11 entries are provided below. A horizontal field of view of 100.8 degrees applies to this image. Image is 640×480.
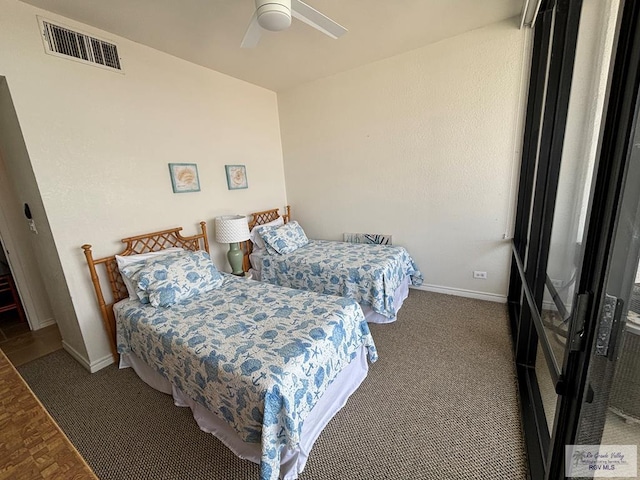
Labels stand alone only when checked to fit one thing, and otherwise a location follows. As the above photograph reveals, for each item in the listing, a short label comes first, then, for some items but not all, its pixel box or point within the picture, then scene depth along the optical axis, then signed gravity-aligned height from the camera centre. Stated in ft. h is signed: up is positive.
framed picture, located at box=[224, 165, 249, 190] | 10.45 +0.52
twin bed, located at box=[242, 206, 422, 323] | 8.49 -2.90
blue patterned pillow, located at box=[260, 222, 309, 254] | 10.59 -2.12
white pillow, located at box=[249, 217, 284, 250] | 11.06 -2.04
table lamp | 9.25 -1.56
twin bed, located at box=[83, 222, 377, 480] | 4.20 -2.93
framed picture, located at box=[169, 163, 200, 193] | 8.69 +0.54
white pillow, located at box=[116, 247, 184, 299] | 7.20 -1.75
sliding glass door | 2.26 -0.89
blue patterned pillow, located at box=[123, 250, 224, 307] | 6.72 -2.20
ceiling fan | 4.81 +3.28
